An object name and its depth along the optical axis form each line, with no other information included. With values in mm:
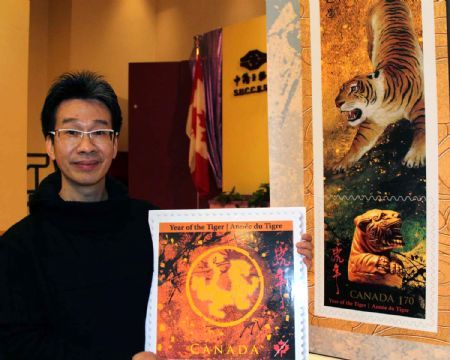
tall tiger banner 1076
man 1128
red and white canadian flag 5250
